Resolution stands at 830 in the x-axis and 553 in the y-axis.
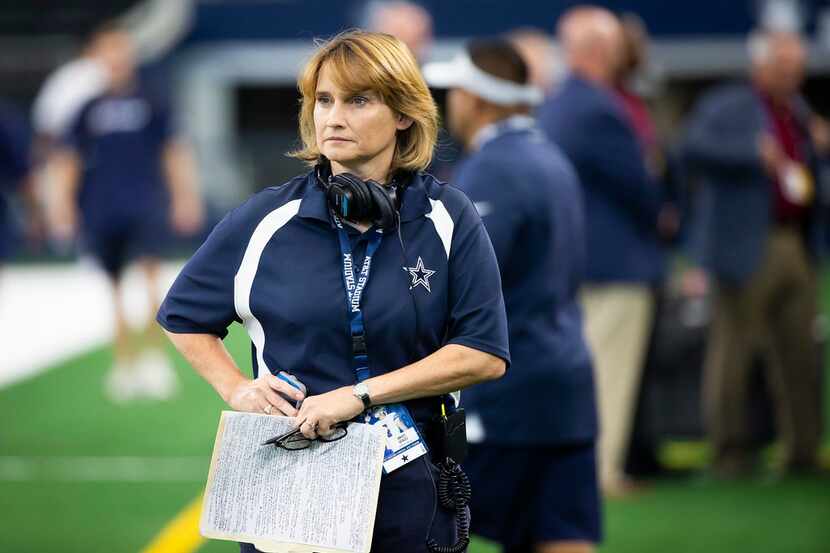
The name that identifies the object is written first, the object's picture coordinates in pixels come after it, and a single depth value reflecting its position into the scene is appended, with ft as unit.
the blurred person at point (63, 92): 71.34
